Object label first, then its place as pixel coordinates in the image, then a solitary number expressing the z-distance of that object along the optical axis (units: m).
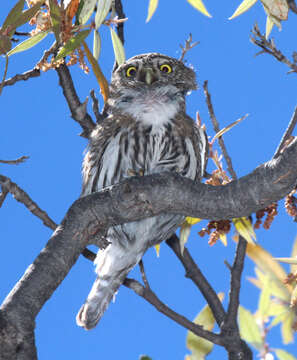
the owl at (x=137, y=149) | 5.53
